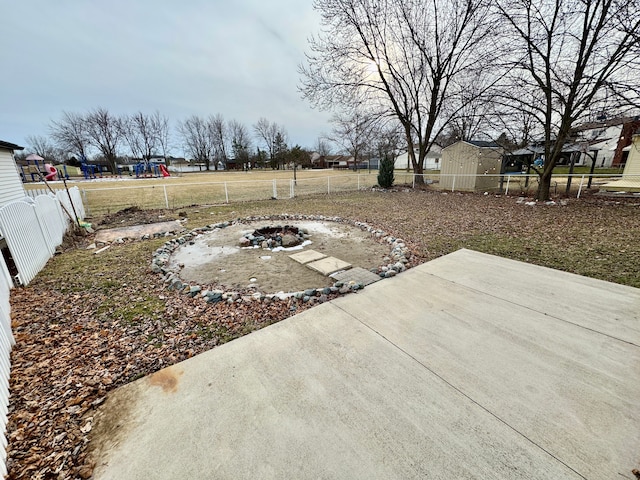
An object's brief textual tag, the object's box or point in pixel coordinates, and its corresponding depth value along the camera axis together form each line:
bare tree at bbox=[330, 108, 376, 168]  14.99
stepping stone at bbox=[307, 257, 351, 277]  4.08
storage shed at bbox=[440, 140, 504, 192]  14.05
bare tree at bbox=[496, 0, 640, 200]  7.35
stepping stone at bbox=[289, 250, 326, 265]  4.58
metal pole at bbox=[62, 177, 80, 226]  6.81
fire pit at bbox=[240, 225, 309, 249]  5.43
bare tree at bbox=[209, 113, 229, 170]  53.62
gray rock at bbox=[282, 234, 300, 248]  5.40
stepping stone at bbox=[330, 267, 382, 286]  3.60
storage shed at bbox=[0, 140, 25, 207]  9.64
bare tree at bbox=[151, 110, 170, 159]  47.00
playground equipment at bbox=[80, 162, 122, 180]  35.85
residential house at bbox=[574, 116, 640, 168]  7.99
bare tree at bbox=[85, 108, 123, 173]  40.66
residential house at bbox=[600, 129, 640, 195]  9.85
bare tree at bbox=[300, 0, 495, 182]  12.55
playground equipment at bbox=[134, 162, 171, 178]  36.31
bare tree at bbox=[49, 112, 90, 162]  39.59
